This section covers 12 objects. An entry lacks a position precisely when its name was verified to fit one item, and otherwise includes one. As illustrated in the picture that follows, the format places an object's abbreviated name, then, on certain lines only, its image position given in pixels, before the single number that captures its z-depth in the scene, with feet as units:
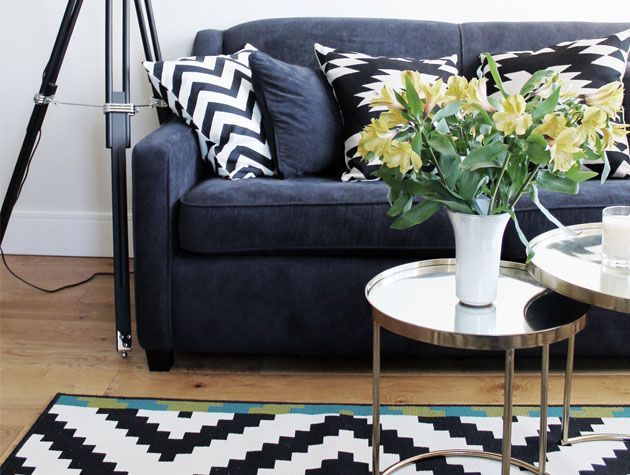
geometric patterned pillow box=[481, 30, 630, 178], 7.25
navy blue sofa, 6.30
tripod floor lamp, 6.82
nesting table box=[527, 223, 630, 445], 4.21
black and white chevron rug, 5.18
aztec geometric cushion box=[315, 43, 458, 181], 7.35
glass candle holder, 4.60
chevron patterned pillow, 7.22
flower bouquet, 3.80
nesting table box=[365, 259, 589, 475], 3.97
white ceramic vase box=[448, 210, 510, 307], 4.17
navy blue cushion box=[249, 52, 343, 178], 7.38
